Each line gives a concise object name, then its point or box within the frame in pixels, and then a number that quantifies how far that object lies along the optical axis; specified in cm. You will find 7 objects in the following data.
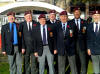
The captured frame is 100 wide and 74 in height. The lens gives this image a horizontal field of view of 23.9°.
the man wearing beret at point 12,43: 633
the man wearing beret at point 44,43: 612
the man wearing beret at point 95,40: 579
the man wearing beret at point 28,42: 634
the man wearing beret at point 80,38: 635
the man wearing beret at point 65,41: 600
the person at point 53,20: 683
